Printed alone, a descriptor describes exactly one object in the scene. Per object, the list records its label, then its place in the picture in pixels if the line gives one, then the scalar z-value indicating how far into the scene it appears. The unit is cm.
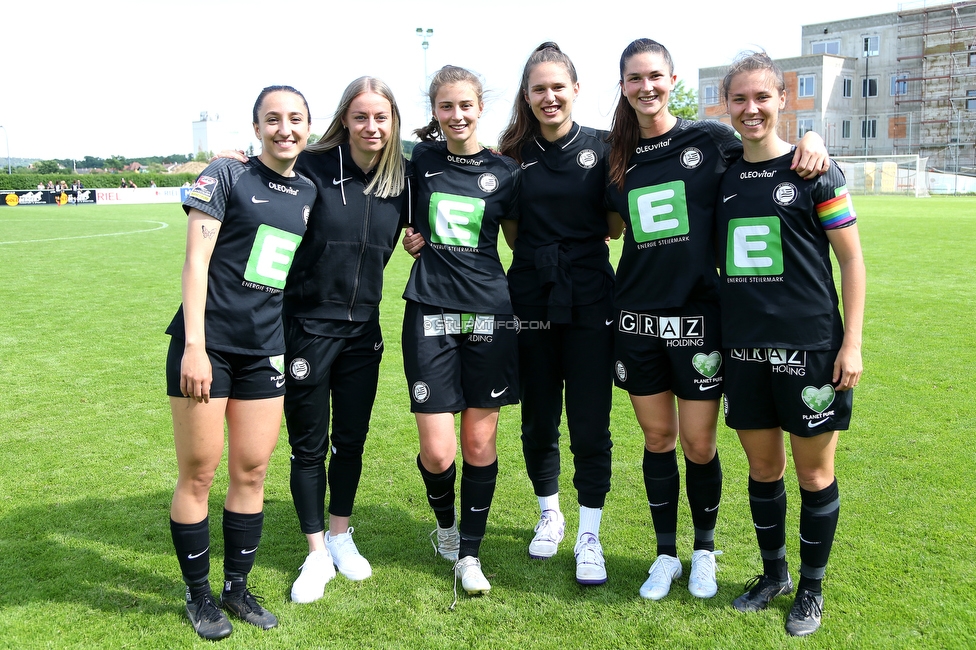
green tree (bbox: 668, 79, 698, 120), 5003
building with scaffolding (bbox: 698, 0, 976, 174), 5194
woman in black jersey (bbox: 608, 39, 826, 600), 345
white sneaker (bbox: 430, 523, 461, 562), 407
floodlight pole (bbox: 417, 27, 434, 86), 4144
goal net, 4344
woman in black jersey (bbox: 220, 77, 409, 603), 366
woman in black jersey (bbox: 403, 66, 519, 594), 368
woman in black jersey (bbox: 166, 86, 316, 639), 317
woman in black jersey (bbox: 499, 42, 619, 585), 378
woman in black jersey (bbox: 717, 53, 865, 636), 313
